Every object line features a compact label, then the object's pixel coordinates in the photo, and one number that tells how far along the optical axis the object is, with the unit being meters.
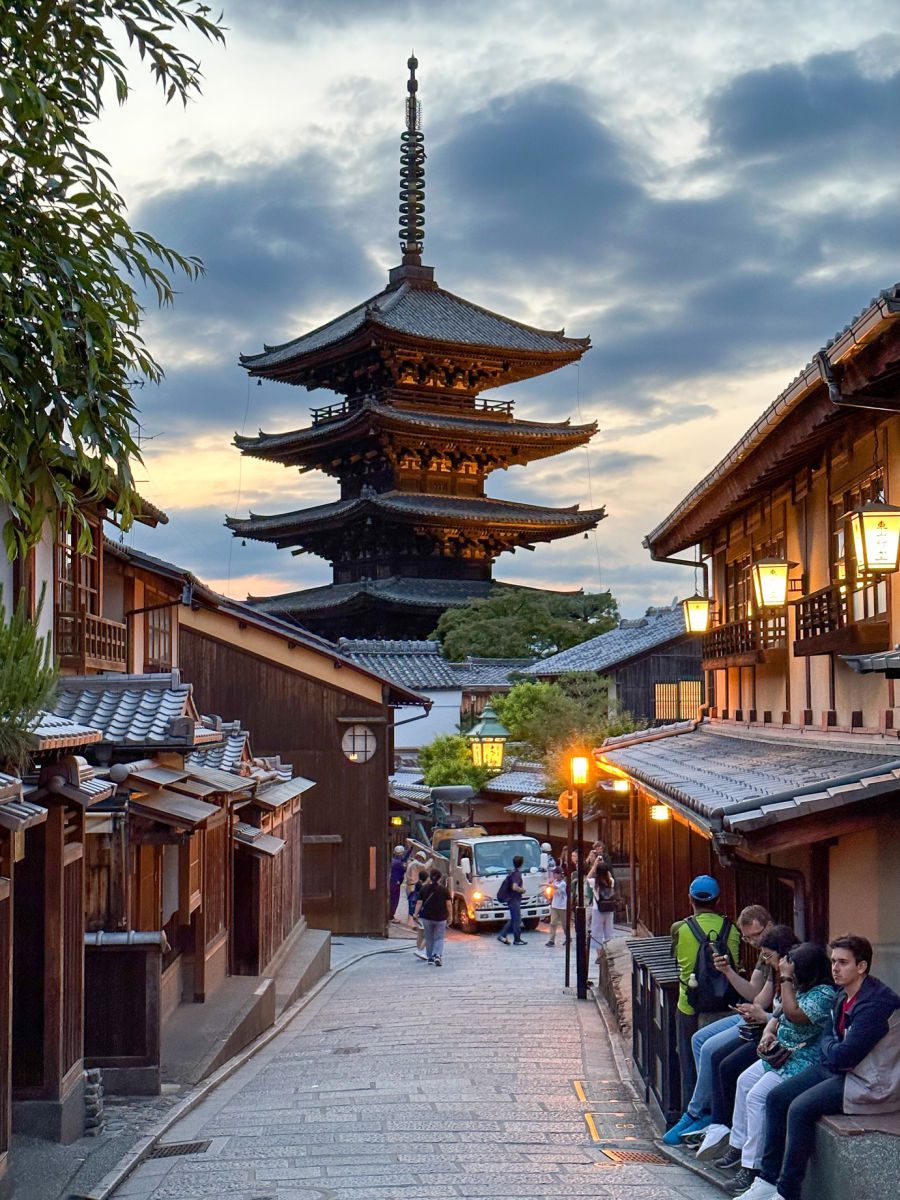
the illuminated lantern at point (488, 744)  32.22
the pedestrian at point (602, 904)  23.52
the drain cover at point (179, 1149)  9.94
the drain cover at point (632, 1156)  9.48
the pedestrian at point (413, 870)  32.03
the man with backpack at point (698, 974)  9.83
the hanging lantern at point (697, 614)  18.78
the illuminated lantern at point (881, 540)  9.11
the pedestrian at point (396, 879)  33.19
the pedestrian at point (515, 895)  27.30
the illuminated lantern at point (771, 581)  13.20
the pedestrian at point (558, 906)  27.02
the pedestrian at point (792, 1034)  7.87
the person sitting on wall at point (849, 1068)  7.29
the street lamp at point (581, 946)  19.05
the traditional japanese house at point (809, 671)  9.02
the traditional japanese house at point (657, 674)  41.81
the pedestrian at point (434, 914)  23.08
